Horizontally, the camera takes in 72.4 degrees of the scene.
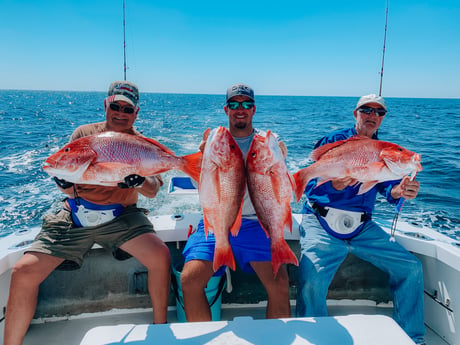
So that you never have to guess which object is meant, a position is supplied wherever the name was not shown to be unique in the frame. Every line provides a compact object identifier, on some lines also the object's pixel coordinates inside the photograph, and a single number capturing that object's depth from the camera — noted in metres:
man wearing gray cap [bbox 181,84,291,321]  2.53
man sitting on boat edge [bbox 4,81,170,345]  2.50
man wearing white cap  2.71
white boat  2.85
